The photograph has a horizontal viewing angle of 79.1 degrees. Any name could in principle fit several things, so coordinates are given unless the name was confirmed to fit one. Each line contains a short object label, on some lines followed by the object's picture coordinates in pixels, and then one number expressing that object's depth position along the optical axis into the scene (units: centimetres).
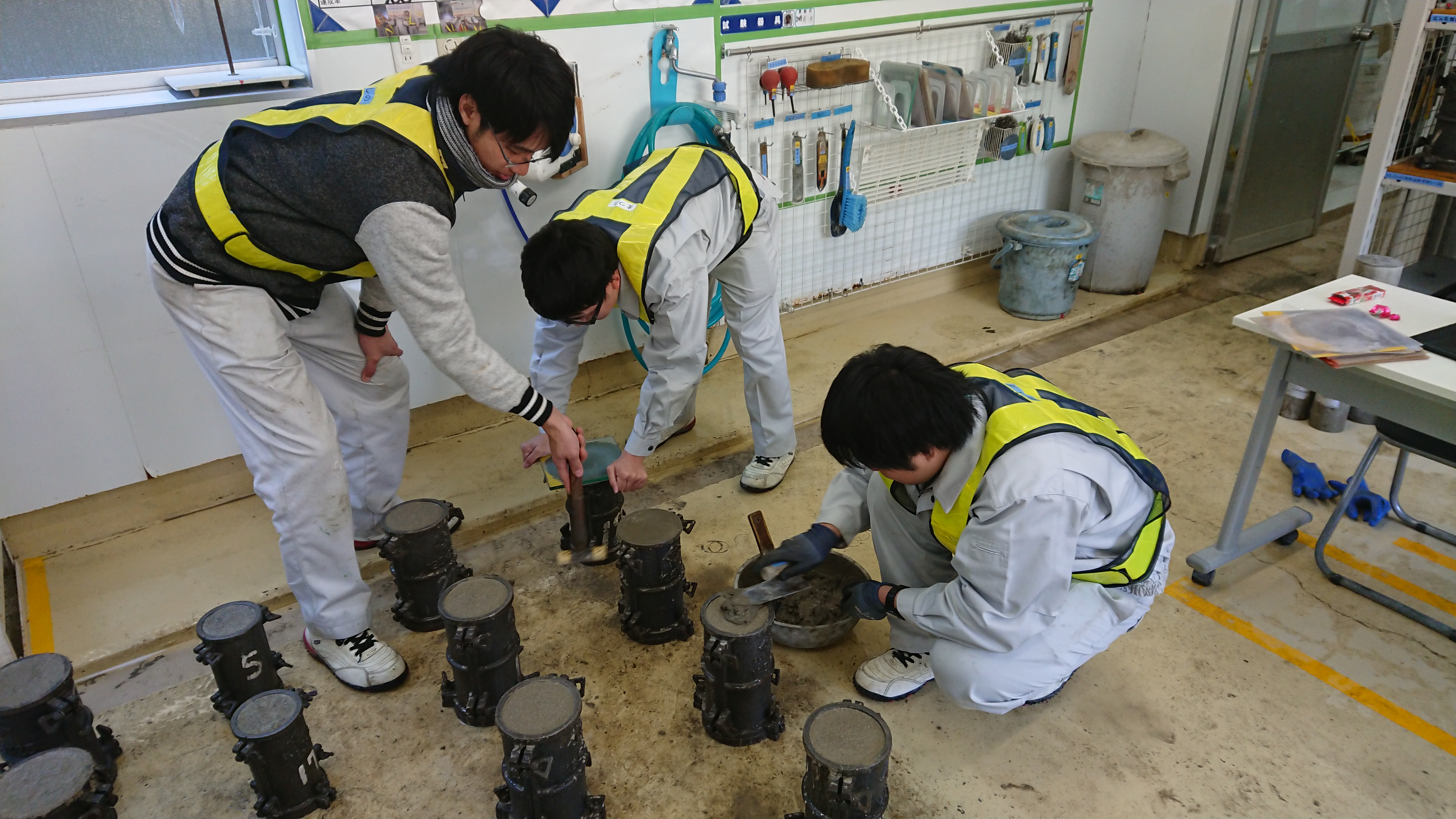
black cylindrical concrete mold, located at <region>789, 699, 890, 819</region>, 152
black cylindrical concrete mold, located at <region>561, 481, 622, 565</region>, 245
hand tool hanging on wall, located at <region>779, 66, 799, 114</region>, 314
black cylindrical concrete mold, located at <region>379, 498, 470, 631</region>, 216
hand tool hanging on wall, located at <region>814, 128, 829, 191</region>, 344
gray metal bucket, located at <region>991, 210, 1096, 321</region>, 379
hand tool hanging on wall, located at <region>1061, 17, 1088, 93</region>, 395
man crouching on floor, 152
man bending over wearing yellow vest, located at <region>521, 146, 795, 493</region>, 194
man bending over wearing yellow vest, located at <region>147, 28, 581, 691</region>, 165
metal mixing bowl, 209
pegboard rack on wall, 332
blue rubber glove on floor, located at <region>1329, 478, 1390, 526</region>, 256
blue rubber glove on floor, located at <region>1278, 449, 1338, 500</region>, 268
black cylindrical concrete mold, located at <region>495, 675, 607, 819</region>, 159
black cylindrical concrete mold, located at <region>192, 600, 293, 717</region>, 189
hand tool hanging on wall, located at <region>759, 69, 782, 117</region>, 314
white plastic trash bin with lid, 390
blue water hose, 318
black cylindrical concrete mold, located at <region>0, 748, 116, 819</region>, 152
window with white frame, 224
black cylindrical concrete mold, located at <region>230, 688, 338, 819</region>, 168
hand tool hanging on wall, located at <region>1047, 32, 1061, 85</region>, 389
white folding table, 180
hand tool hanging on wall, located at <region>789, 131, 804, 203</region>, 338
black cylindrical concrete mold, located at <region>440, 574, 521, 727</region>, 186
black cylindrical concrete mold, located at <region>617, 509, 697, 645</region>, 210
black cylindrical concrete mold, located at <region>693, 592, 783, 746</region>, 180
